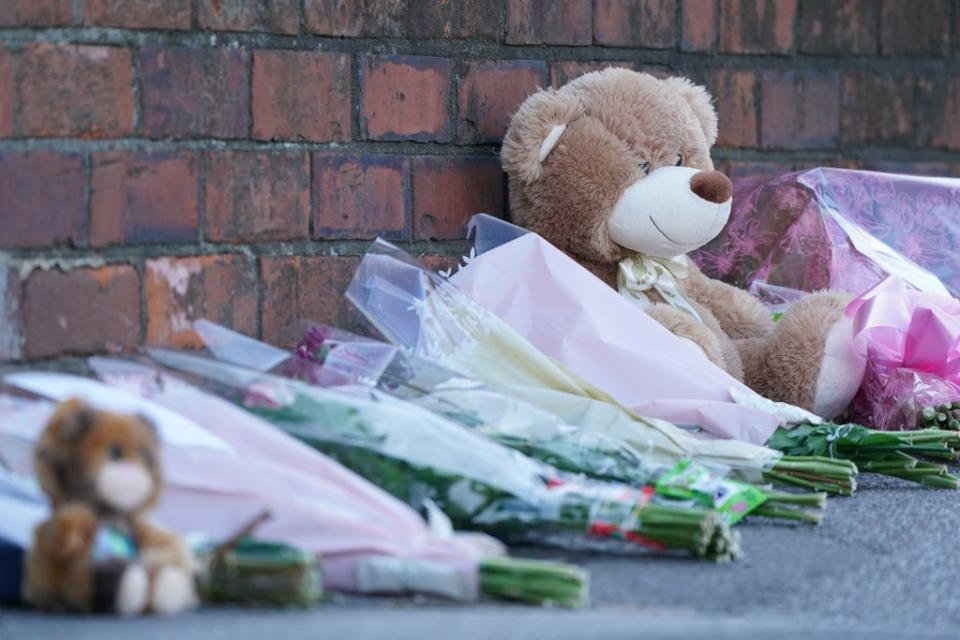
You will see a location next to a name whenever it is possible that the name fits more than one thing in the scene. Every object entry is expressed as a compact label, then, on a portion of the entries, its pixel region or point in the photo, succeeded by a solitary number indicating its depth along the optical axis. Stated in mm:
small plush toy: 3218
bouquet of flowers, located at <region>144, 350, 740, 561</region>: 3395
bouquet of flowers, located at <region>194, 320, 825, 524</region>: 3481
